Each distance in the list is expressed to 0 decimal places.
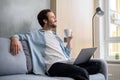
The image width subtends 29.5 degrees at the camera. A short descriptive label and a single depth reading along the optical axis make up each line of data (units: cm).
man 216
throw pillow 206
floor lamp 370
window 418
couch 200
